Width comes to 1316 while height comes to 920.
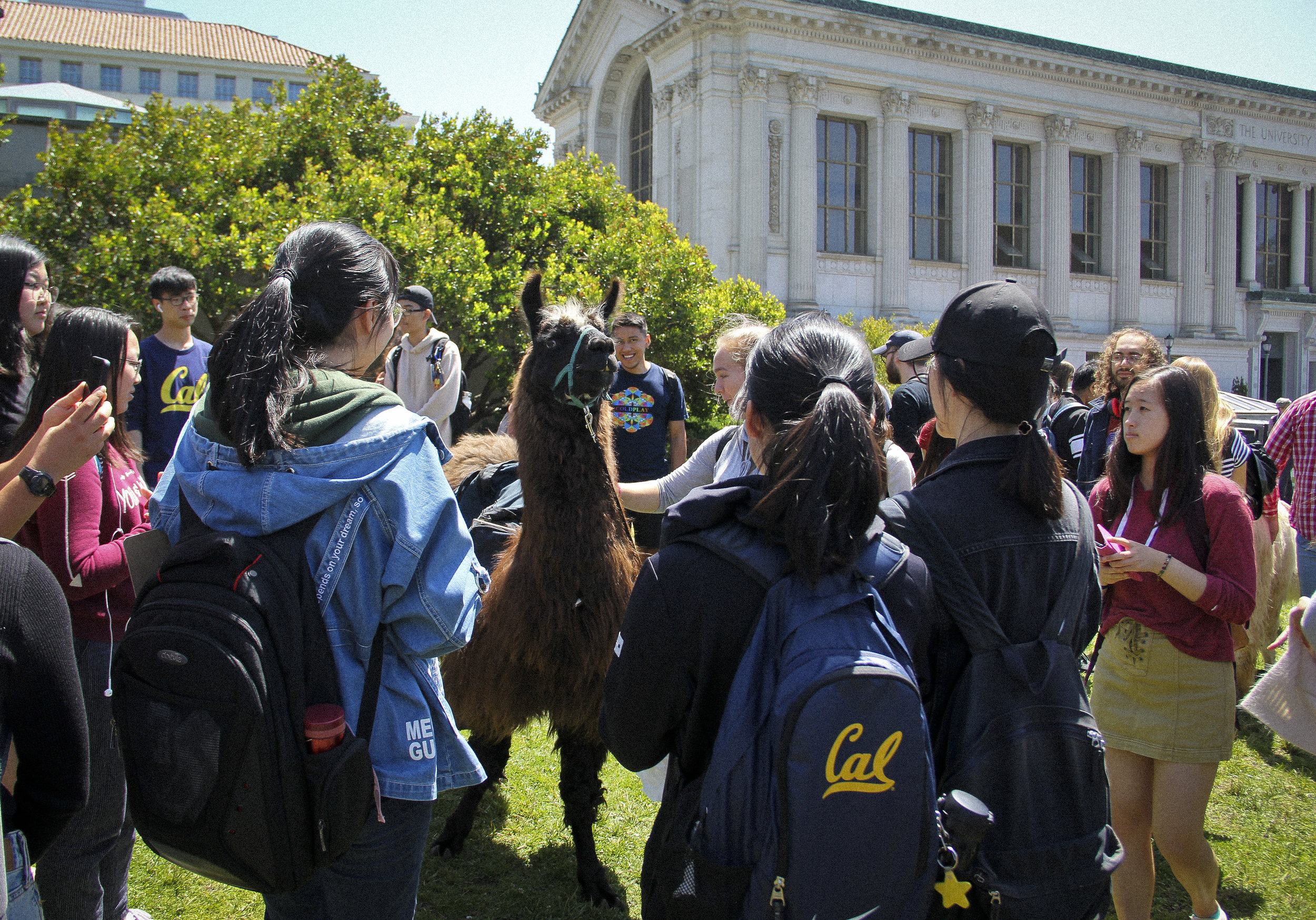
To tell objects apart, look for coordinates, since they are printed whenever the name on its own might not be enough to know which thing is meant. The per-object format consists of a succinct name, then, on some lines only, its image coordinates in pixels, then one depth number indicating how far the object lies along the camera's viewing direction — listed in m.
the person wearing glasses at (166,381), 4.86
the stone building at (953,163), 24.44
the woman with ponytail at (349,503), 1.68
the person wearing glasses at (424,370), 6.02
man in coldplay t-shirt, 5.66
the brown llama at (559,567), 3.09
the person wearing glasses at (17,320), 2.66
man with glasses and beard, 4.39
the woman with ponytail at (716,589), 1.45
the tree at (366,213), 10.09
